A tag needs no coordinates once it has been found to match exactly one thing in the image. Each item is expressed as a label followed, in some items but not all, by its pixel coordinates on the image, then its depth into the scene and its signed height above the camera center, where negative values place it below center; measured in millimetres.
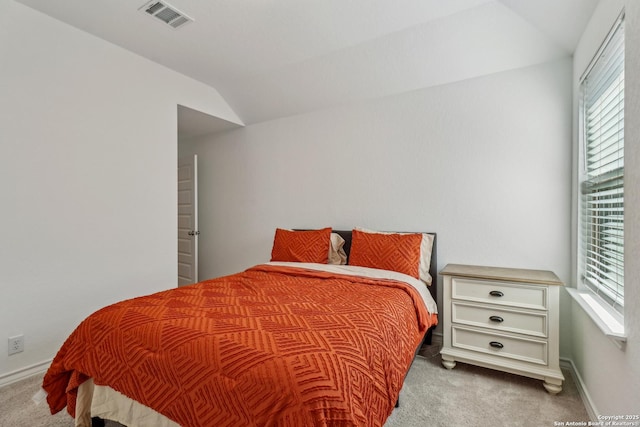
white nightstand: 1985 -733
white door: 3885 -147
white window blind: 1522 +221
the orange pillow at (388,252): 2469 -330
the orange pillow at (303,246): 2938 -340
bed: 1040 -576
